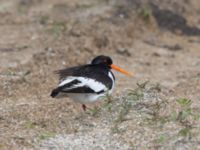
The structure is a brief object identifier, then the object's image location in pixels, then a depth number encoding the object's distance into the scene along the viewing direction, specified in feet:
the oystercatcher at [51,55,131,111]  57.11
